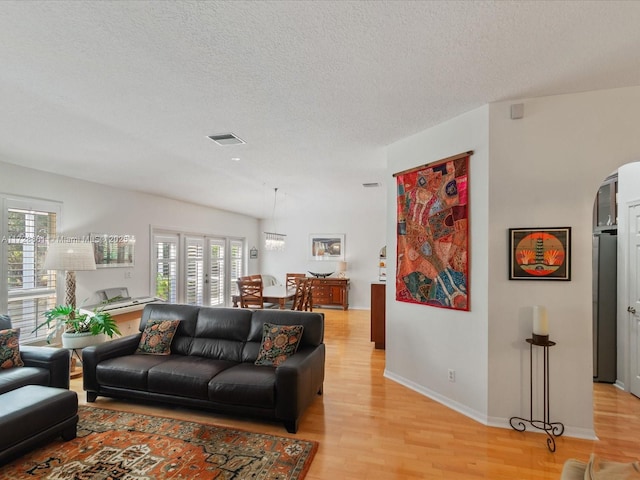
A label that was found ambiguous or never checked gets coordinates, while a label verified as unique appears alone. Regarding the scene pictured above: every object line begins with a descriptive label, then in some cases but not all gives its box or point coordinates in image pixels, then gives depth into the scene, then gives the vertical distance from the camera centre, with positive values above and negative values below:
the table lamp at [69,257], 3.83 -0.18
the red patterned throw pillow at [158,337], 3.53 -1.03
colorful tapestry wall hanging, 3.10 +0.10
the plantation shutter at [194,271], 7.14 -0.64
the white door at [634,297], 3.42 -0.54
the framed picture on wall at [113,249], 5.03 -0.12
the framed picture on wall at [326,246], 9.09 -0.08
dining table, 6.14 -1.01
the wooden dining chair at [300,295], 6.55 -1.04
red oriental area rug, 2.21 -1.55
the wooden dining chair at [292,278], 8.07 -0.92
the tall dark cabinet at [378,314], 5.10 -1.10
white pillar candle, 2.61 -0.61
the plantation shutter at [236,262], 8.89 -0.53
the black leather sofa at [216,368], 2.75 -1.18
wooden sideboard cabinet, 8.55 -1.26
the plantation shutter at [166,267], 6.29 -0.49
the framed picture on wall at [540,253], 2.73 -0.07
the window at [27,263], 3.95 -0.27
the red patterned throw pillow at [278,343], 3.22 -1.00
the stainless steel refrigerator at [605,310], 3.72 -0.73
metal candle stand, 2.61 -1.42
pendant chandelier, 7.28 +0.03
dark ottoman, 2.20 -1.25
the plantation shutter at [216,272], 8.02 -0.74
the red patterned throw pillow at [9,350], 3.00 -1.00
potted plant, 3.73 -0.99
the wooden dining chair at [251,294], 5.98 -0.93
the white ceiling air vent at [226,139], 3.49 +1.12
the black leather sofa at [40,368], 2.89 -1.16
